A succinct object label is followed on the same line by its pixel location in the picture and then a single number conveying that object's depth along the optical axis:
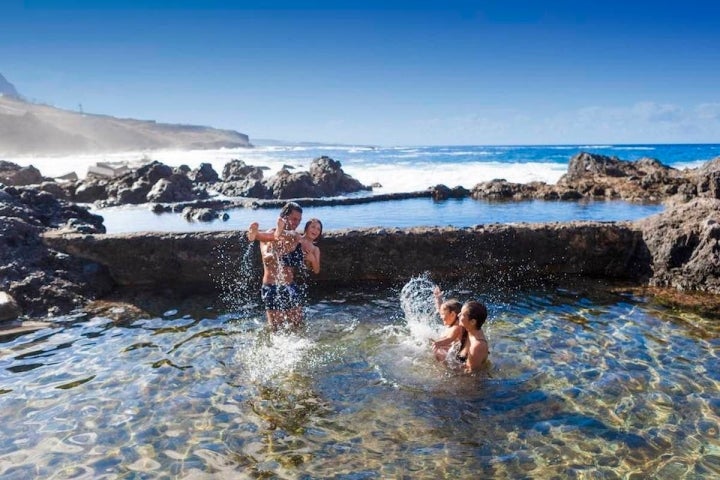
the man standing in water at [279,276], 5.91
